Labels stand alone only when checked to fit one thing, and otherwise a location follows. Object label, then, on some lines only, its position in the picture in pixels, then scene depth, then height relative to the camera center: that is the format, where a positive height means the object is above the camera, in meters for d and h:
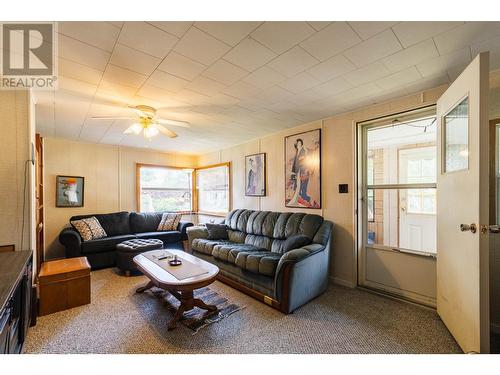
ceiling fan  2.60 +0.81
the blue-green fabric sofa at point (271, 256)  2.30 -0.88
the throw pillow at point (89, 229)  3.82 -0.73
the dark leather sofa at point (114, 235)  3.54 -0.90
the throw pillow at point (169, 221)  4.77 -0.75
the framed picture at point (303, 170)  3.24 +0.27
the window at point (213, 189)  5.07 -0.04
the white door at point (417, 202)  2.48 -0.19
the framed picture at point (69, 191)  4.21 -0.05
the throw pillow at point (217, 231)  3.84 -0.79
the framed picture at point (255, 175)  4.09 +0.24
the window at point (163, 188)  5.25 -0.01
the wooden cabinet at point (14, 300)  1.18 -0.73
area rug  2.09 -1.31
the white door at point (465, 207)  1.41 -0.16
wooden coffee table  2.01 -0.89
